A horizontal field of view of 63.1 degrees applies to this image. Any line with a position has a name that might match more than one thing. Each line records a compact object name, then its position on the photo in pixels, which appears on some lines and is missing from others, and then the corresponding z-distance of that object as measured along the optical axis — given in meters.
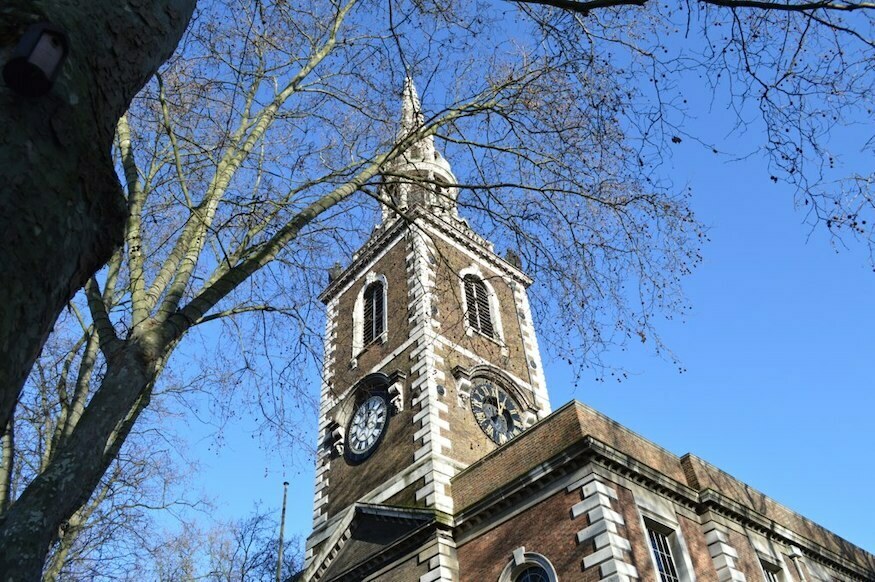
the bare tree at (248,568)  28.56
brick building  14.76
